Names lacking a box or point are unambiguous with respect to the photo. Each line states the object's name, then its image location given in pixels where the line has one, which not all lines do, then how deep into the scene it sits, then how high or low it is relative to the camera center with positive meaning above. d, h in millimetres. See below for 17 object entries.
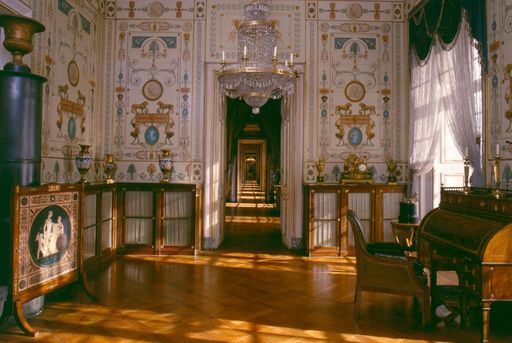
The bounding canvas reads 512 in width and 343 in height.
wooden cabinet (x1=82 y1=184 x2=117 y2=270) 4562 -609
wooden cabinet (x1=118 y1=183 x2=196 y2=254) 5648 -626
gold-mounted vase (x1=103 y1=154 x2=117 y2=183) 5742 +151
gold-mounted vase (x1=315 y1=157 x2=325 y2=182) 5937 +119
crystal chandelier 3873 +1039
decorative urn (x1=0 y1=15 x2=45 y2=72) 3160 +1156
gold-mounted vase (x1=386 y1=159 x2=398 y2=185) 5930 +106
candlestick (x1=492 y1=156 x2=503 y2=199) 2986 +10
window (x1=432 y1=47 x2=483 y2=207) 4949 +156
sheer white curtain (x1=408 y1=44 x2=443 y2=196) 5102 +838
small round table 4787 -697
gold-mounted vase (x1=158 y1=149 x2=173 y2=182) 5801 +200
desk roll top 2674 -495
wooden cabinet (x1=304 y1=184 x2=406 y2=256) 5633 -558
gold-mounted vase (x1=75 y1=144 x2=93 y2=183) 4836 +191
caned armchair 3053 -796
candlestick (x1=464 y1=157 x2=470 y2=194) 3464 +52
